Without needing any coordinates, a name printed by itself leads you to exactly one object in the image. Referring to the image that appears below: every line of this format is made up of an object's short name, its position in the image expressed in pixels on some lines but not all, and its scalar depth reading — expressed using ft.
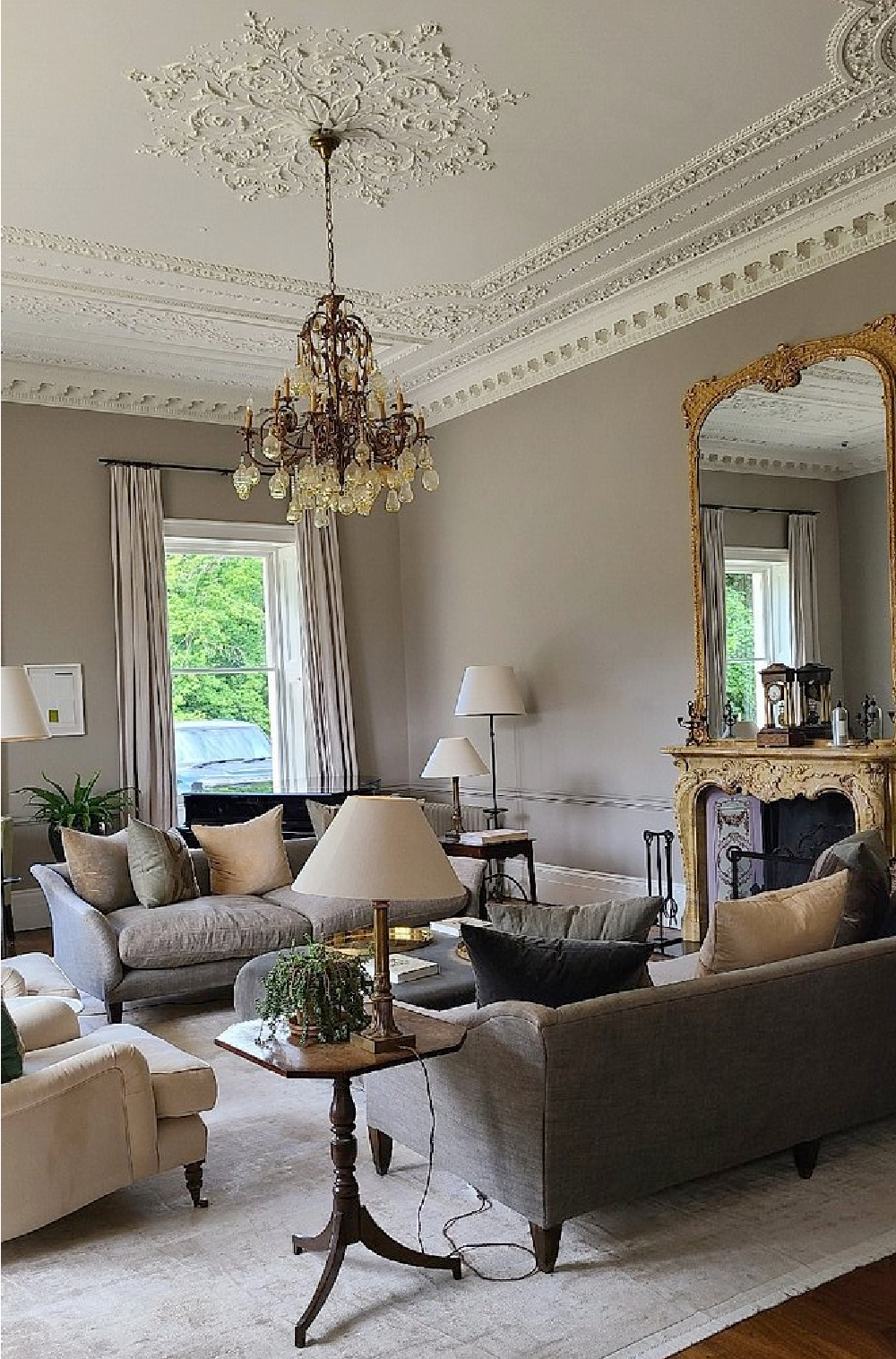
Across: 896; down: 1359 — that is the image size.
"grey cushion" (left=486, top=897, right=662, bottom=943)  11.21
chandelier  15.87
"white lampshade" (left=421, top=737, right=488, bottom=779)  23.38
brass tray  15.23
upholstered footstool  14.28
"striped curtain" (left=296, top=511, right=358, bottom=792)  28.94
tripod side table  9.07
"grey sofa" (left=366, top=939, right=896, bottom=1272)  9.64
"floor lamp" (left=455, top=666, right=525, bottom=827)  24.73
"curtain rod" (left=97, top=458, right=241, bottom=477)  26.63
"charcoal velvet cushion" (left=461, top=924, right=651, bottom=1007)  10.28
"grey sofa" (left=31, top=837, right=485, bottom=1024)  17.29
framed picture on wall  25.68
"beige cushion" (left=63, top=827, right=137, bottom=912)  18.56
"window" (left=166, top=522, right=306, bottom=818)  28.22
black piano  24.02
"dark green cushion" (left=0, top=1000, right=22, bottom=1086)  10.52
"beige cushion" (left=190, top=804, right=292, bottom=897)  20.07
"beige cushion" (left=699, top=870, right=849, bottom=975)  11.40
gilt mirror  18.80
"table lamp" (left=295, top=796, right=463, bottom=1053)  9.31
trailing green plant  9.62
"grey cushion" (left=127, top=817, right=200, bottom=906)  18.53
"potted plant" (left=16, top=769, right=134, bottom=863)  24.75
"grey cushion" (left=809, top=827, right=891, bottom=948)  12.50
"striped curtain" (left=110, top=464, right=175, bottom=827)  26.48
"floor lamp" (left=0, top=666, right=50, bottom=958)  17.19
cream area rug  8.81
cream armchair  10.17
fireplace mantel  18.44
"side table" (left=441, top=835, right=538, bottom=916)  23.25
